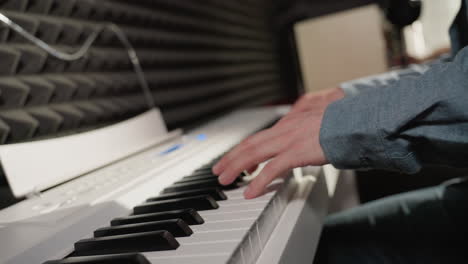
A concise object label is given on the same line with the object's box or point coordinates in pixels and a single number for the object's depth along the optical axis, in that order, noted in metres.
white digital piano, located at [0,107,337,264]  0.54
